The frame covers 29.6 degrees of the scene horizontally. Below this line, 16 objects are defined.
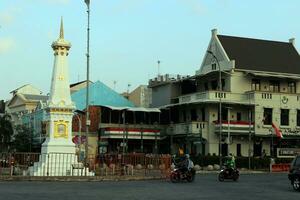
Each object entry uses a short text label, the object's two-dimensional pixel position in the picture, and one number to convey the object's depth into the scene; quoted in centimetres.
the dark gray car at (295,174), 2502
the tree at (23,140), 6450
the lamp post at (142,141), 6059
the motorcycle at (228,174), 3325
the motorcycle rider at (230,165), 3344
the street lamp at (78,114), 4524
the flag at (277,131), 5620
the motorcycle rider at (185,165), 3145
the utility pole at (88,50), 3991
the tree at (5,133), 7381
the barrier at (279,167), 5254
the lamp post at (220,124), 5102
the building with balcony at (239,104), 5675
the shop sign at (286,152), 5669
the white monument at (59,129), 3222
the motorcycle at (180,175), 3116
